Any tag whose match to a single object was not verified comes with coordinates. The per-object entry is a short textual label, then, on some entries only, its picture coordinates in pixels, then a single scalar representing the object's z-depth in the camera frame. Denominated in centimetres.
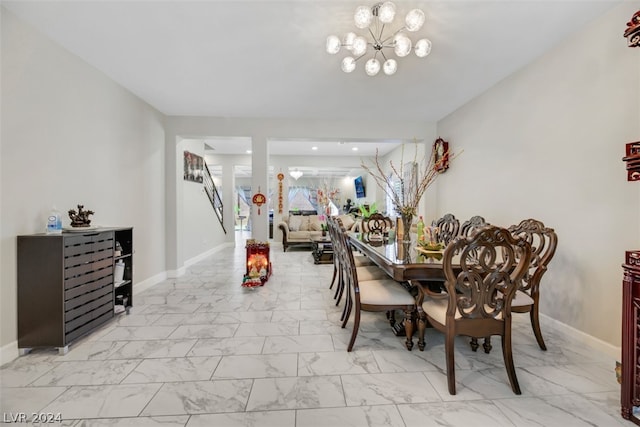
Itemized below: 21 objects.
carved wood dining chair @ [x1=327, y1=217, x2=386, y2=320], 253
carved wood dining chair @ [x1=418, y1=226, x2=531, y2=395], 154
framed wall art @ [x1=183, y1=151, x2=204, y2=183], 504
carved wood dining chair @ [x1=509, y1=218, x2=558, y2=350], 200
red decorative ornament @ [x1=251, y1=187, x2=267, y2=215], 442
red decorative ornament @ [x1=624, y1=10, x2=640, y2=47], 140
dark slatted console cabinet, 200
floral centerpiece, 270
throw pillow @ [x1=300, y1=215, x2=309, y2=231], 747
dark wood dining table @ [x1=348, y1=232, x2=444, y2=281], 182
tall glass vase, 271
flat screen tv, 980
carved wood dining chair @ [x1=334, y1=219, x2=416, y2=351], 205
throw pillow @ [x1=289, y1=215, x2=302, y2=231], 741
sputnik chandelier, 176
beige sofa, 690
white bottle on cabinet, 212
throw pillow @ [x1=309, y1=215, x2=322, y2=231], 747
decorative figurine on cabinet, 237
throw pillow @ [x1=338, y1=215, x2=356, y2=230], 670
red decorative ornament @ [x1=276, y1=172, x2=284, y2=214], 788
